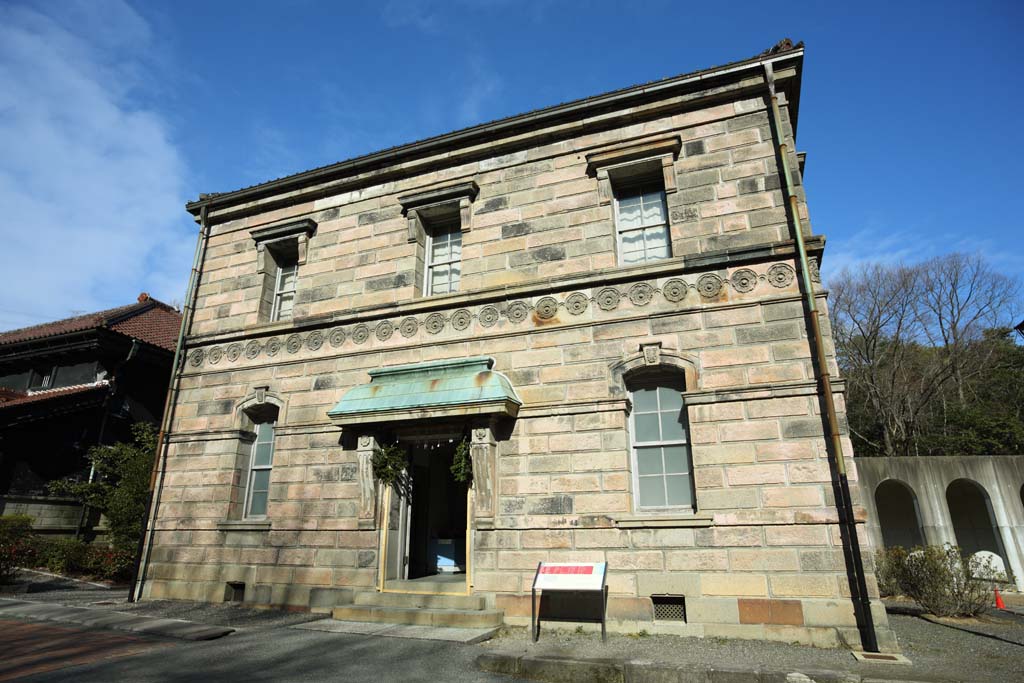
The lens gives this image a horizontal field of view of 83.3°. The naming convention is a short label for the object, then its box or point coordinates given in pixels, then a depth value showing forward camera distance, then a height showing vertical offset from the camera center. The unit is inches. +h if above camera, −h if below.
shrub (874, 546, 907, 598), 427.5 -29.0
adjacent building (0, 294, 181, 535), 631.2 +162.0
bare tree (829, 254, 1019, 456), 1122.7 +334.7
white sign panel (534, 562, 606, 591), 298.8 -21.9
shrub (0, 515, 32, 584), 502.6 -8.0
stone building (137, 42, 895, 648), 325.4 +95.9
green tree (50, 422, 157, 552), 552.1 +48.9
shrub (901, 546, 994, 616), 384.8 -34.1
